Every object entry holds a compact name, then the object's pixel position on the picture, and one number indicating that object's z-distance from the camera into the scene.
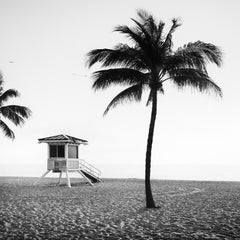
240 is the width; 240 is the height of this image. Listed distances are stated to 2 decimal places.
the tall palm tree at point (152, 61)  14.56
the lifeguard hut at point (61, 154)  27.07
